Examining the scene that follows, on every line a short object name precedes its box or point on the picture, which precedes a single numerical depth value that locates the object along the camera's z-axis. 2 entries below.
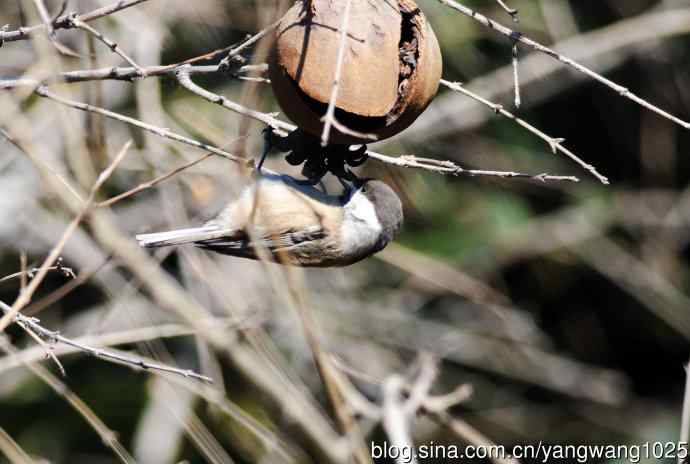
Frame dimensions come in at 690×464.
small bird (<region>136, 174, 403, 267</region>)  7.11
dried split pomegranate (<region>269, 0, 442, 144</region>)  5.14
